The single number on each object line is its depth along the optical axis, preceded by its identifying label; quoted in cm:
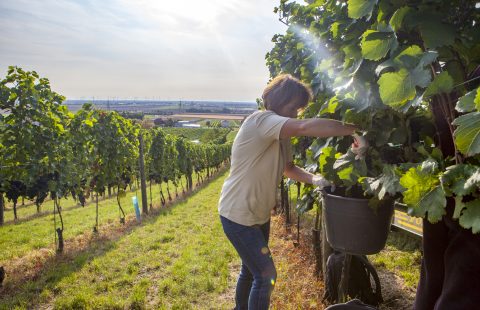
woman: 254
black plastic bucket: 199
